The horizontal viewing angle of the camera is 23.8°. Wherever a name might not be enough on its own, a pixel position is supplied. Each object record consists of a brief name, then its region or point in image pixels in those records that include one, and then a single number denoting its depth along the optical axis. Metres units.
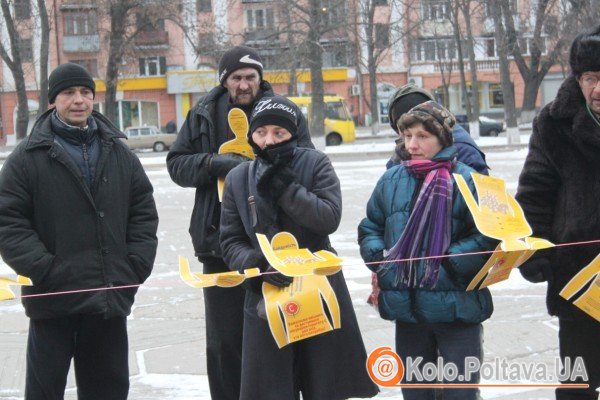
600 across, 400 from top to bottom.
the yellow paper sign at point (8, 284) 6.00
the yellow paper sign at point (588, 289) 5.76
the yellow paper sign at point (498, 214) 5.63
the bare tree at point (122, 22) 59.30
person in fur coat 5.85
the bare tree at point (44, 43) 51.79
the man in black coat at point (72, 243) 6.29
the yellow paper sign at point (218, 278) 5.92
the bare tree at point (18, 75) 58.34
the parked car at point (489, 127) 71.94
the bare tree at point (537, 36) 53.07
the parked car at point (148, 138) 70.92
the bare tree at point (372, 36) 67.09
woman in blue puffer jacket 6.01
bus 65.74
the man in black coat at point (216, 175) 7.14
